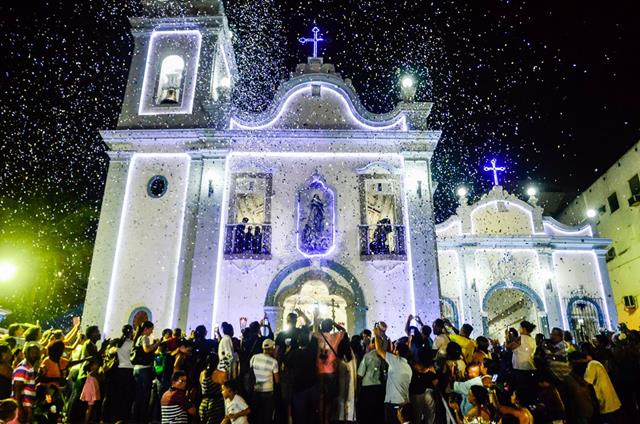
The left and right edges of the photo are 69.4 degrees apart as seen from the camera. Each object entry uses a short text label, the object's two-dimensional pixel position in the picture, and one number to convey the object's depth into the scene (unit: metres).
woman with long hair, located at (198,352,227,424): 6.88
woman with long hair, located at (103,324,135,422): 8.17
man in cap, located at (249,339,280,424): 7.11
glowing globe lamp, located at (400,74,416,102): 16.50
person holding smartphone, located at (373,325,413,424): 6.96
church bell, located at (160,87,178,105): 17.16
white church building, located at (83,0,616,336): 14.17
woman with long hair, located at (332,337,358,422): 7.16
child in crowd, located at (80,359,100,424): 7.91
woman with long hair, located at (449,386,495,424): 6.57
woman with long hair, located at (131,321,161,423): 8.12
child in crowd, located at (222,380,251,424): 6.42
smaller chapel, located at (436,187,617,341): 18.41
